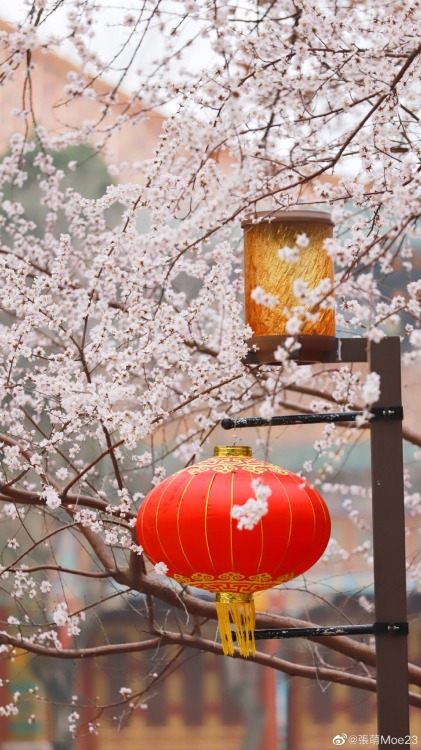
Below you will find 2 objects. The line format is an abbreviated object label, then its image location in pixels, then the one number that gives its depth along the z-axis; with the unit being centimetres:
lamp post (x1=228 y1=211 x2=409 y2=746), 1090
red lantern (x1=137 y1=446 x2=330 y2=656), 1104
